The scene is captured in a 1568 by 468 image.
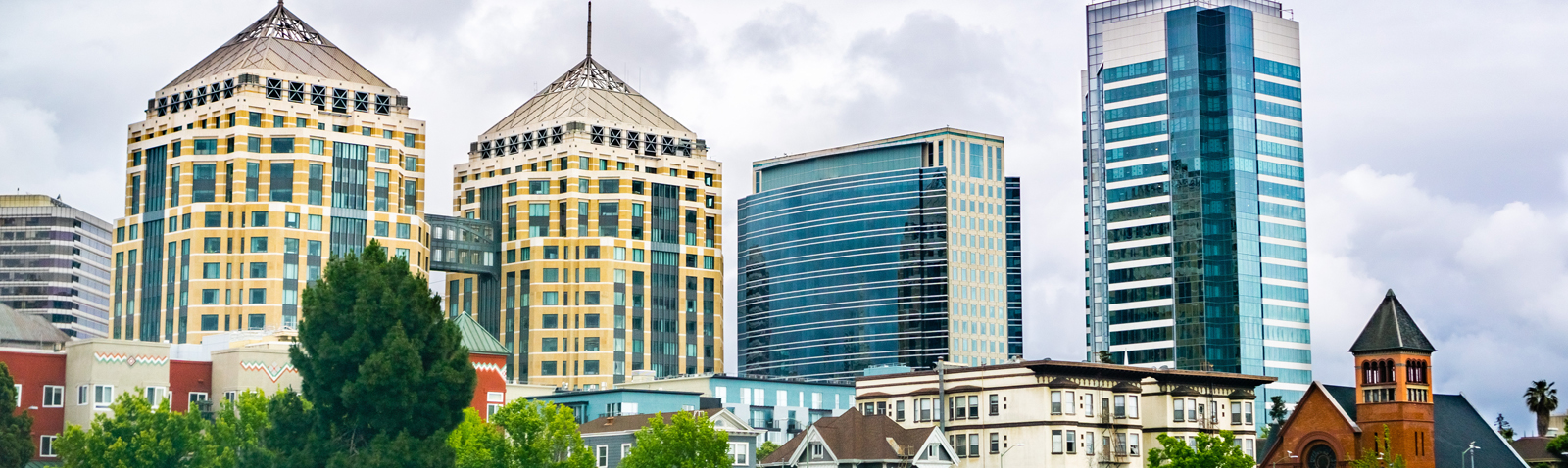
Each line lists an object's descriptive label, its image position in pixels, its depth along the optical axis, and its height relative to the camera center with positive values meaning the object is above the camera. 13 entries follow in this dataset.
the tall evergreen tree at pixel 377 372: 104.50 +3.59
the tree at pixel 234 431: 118.56 +0.36
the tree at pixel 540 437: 123.31 +0.00
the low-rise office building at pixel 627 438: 151.75 -0.08
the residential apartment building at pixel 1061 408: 151.00 +2.34
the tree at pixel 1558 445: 166.81 -0.68
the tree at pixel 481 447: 122.50 -0.71
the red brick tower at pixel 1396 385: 152.38 +4.19
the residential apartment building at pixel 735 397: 197.38 +4.17
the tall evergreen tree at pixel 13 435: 120.75 +0.10
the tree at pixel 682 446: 130.12 -0.67
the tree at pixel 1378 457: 130.48 -1.45
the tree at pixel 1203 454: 128.62 -1.17
